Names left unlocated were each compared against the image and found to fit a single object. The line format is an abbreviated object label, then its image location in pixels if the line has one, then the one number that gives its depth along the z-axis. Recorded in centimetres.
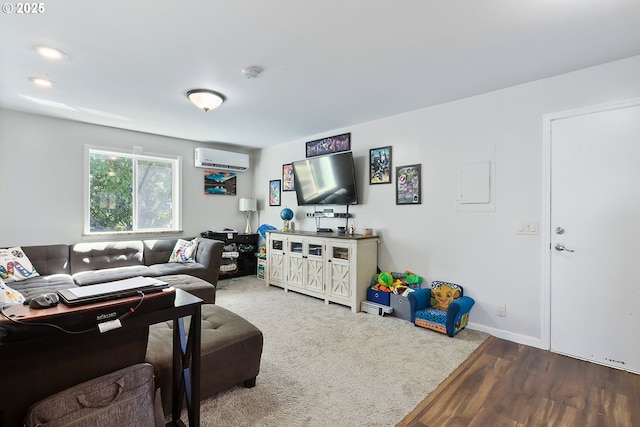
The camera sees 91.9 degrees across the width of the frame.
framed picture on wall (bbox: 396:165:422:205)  362
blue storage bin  353
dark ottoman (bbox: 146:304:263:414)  171
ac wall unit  518
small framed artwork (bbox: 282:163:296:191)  525
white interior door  236
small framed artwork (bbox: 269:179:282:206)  553
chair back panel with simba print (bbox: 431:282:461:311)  320
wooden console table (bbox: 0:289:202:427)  109
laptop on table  121
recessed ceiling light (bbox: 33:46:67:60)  225
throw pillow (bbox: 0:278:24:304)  168
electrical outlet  296
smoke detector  256
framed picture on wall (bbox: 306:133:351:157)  439
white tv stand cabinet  371
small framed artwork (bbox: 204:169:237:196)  549
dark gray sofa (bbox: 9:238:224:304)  333
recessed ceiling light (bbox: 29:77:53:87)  280
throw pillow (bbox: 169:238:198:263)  441
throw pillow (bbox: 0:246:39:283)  323
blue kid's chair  293
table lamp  569
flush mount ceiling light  304
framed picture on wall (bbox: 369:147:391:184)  392
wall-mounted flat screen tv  416
